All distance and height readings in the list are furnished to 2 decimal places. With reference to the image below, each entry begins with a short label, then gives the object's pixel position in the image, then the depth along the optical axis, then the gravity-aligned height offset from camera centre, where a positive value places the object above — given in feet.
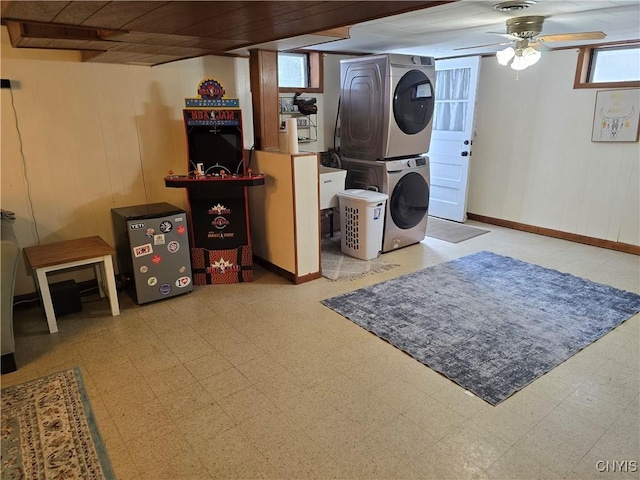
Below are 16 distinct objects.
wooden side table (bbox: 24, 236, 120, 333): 9.40 -2.95
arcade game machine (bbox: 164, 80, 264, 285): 11.30 -1.60
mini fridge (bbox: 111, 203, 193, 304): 10.48 -3.14
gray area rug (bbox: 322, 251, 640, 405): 8.34 -4.63
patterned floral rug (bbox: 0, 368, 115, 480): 5.99 -4.72
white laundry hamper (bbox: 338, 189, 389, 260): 13.71 -3.19
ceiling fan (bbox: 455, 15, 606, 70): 9.96 +2.04
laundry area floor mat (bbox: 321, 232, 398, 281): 12.99 -4.54
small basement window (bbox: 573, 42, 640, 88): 13.98 +1.83
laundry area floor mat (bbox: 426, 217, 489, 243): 16.66 -4.41
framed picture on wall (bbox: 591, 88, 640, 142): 13.99 +0.15
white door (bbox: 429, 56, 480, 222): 17.30 -0.55
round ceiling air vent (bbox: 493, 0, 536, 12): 8.33 +2.31
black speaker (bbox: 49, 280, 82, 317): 10.26 -4.13
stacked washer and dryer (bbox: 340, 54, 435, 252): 13.96 -0.33
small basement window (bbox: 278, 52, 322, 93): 15.72 +1.96
